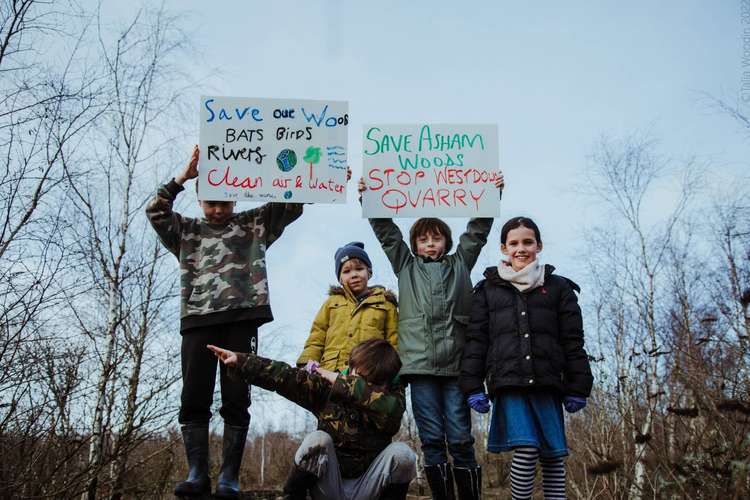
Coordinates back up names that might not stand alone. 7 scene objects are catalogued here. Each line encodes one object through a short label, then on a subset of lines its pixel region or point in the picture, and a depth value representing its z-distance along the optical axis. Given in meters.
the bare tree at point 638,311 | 10.85
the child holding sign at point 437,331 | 4.01
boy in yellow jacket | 4.36
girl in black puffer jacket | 3.70
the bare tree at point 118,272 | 6.32
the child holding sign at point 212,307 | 3.99
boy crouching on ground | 3.44
